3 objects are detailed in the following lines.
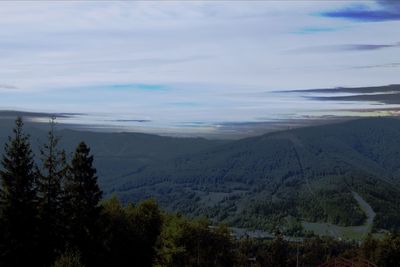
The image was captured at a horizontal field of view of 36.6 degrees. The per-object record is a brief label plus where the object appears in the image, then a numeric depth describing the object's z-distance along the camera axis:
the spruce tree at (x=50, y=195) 52.00
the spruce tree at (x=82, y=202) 54.91
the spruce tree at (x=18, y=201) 49.88
